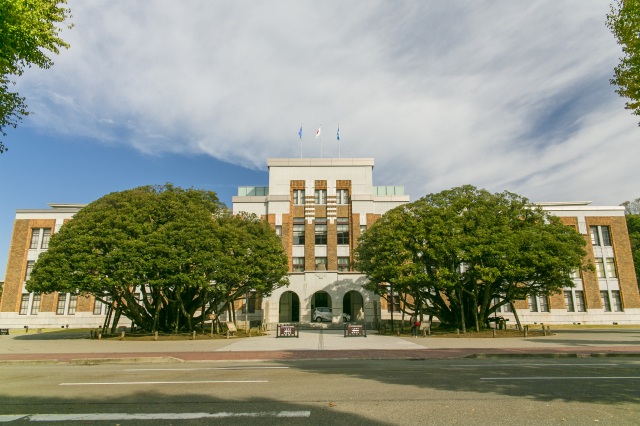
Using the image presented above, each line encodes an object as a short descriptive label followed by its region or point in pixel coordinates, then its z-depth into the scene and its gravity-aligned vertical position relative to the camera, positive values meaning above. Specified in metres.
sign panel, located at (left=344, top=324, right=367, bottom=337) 27.80 -1.81
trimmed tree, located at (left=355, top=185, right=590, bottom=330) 28.17 +3.64
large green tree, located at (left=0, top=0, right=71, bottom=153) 11.12 +7.79
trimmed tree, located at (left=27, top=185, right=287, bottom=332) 26.72 +3.38
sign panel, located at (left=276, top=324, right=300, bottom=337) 27.81 -1.74
